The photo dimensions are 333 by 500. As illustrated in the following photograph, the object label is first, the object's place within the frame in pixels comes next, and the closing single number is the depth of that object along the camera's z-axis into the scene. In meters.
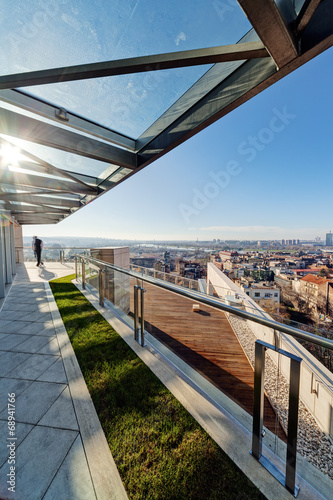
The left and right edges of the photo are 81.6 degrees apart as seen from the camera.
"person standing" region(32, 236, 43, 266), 12.05
